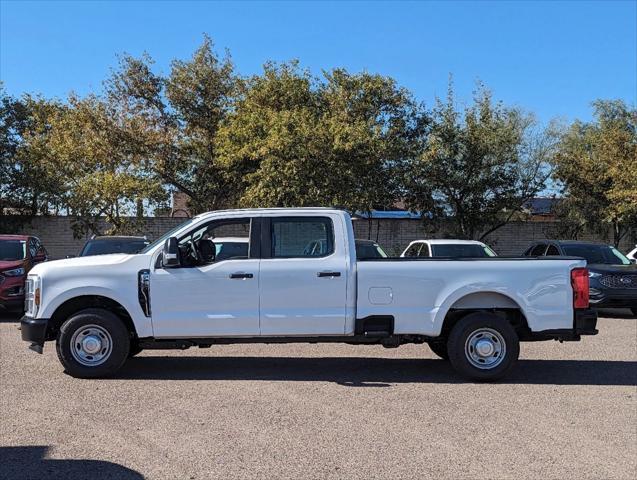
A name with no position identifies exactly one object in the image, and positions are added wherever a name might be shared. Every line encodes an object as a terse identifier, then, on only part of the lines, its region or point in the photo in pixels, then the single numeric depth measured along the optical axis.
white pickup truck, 7.29
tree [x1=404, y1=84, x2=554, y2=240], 22.06
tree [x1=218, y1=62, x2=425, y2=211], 18.33
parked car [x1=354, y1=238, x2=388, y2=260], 12.30
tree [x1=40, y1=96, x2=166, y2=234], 20.45
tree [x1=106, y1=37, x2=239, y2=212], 21.27
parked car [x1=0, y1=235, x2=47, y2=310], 12.86
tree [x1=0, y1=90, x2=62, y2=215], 22.70
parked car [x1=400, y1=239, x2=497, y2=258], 14.21
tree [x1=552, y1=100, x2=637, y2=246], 21.42
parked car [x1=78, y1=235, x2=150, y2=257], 13.88
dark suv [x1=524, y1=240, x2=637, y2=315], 13.32
